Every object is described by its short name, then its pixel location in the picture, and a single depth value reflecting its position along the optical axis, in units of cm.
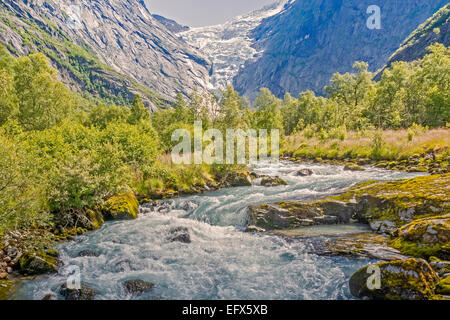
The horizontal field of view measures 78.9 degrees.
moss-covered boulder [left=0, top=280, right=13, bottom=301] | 812
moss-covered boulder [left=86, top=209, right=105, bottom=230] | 1521
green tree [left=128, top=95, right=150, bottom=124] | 5641
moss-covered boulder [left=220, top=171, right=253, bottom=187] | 2612
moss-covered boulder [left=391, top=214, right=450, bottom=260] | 827
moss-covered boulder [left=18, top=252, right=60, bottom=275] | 962
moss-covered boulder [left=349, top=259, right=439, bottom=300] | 654
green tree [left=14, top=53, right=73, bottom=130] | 2985
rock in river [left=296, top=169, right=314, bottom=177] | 2822
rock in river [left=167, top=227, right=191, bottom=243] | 1328
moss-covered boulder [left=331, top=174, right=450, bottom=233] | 1066
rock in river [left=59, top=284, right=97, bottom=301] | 830
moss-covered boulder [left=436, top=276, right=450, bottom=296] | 639
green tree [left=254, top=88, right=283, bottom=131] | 6944
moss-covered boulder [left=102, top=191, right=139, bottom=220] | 1709
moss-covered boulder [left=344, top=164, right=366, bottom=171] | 2855
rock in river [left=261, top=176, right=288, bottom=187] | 2469
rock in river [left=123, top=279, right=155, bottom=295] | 884
